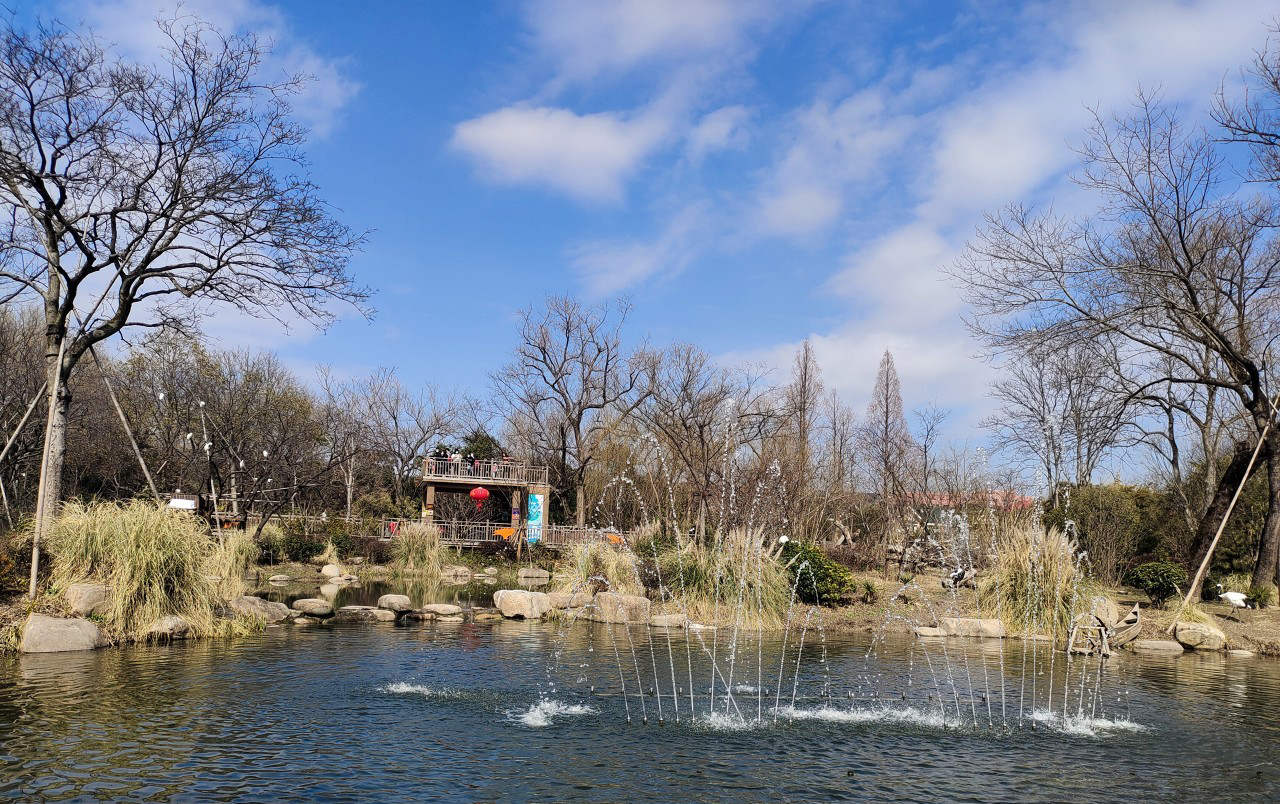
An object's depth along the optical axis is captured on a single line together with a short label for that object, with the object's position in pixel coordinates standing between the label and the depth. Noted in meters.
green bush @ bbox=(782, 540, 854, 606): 18.30
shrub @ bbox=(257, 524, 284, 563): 28.81
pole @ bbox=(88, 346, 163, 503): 14.63
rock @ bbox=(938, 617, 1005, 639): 16.12
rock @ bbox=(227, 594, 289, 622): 14.57
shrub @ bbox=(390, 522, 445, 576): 29.02
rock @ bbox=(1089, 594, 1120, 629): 15.39
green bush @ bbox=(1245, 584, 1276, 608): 17.64
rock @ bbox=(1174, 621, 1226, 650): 15.29
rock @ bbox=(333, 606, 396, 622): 16.91
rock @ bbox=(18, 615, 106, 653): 11.25
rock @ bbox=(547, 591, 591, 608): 18.27
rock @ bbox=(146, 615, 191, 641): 12.52
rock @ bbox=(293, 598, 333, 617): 16.80
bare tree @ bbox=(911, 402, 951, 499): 39.28
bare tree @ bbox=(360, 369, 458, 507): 50.62
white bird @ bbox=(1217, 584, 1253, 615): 16.62
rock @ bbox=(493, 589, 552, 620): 17.78
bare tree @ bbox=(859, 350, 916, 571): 44.03
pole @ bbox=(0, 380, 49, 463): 13.56
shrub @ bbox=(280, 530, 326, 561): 29.55
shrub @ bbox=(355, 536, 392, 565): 31.06
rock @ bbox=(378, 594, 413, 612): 17.70
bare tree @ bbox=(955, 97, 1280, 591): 17.81
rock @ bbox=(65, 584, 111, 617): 12.30
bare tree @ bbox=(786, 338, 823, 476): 43.41
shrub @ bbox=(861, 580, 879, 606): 19.34
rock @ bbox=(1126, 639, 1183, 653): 15.04
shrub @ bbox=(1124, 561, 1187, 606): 18.20
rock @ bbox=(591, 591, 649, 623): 17.09
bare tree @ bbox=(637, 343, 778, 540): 35.70
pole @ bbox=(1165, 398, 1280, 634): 15.41
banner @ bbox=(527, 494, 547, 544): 42.12
